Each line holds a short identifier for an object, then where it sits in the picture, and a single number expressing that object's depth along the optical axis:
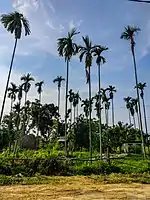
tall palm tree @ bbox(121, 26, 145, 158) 18.08
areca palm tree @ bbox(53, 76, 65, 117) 33.30
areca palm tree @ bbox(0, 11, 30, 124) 15.04
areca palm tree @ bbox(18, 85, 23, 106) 29.03
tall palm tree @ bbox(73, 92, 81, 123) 38.72
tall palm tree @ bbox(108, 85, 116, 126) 35.18
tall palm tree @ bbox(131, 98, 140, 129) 39.67
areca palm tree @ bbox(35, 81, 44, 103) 32.17
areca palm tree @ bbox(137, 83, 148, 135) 25.96
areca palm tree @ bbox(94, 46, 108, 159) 17.77
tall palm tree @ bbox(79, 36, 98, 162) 16.88
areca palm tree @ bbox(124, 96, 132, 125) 43.24
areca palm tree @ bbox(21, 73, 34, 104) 26.18
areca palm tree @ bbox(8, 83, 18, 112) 32.83
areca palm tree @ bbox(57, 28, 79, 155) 16.77
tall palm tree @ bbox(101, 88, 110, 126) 30.00
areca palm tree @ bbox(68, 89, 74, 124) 38.20
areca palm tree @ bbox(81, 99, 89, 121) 38.34
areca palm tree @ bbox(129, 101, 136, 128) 43.31
